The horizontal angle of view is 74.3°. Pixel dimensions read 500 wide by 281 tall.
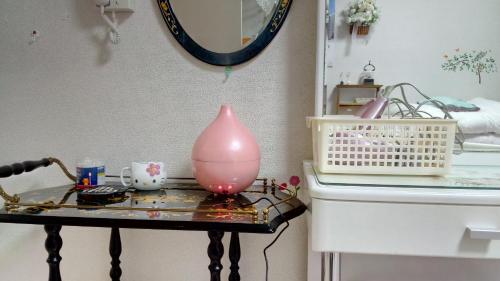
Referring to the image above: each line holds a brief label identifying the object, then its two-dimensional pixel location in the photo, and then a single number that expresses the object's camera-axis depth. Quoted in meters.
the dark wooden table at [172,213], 0.69
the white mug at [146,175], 0.91
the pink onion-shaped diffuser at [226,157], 0.80
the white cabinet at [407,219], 0.62
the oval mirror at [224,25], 1.01
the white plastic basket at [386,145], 0.74
